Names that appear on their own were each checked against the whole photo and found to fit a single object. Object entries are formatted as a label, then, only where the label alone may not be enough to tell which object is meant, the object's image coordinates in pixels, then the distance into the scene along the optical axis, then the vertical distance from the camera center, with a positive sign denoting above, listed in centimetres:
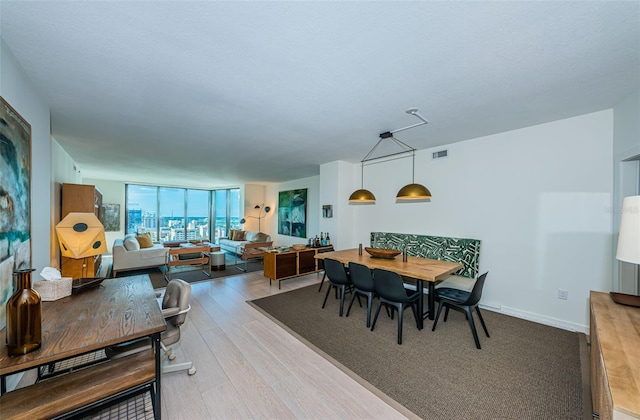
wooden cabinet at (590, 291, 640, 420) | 90 -73
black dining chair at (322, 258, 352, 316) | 332 -97
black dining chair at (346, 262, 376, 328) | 298 -97
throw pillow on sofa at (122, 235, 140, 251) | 552 -90
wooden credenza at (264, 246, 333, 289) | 459 -116
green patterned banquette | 358 -68
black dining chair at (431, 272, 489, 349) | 255 -106
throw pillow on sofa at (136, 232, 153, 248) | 604 -90
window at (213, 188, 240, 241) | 954 -16
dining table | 276 -78
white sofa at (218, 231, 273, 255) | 695 -112
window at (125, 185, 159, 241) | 877 -9
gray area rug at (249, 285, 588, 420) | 181 -152
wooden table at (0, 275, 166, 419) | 117 -76
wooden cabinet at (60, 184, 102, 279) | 375 -1
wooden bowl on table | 352 -70
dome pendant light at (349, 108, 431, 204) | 310 +101
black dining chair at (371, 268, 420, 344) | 265 -99
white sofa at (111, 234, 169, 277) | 527 -116
